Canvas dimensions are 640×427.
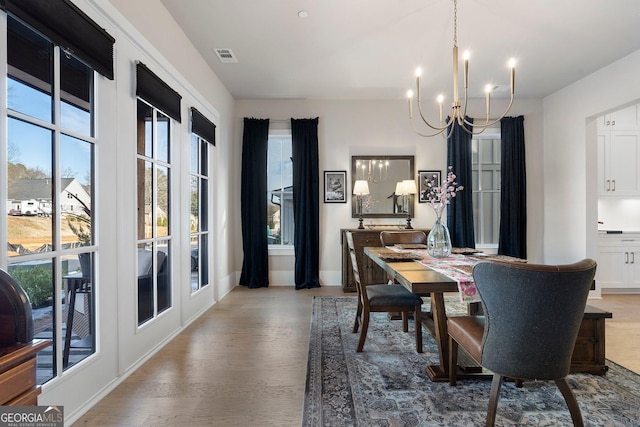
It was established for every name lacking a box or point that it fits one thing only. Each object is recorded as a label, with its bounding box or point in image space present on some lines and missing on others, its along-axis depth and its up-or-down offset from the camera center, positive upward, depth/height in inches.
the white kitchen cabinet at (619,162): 179.2 +29.1
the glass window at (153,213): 100.0 +0.9
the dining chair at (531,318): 55.1 -19.6
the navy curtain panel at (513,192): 193.0 +13.3
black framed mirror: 199.5 +23.9
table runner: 69.6 -14.7
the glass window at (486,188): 203.8 +16.6
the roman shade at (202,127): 133.6 +41.0
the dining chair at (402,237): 142.3 -10.8
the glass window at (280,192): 205.2 +15.1
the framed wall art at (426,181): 198.7 +21.0
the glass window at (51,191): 58.4 +5.3
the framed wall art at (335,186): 200.2 +18.0
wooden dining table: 70.9 -16.7
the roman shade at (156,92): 92.5 +40.6
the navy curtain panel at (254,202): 194.9 +8.2
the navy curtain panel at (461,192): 191.6 +13.1
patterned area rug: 68.5 -45.3
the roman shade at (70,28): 57.2 +38.9
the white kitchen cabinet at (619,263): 174.1 -28.5
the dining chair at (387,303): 99.7 -28.5
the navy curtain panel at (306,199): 194.1 +9.8
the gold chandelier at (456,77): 80.4 +38.6
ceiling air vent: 138.6 +73.2
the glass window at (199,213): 139.4 +1.1
